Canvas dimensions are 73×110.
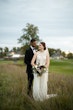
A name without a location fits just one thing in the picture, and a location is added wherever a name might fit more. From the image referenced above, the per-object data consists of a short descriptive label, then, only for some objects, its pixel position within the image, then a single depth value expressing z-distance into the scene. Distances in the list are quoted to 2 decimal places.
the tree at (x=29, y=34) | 34.57
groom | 5.15
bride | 4.59
